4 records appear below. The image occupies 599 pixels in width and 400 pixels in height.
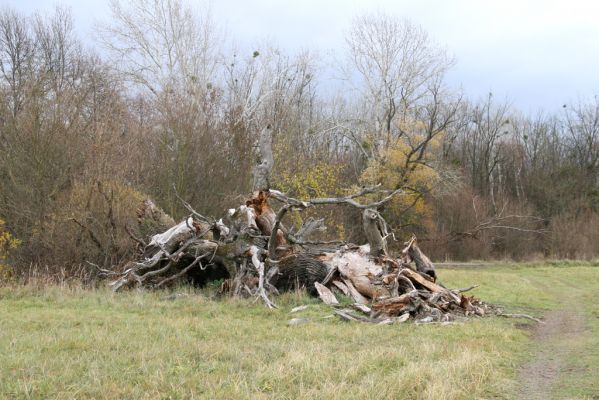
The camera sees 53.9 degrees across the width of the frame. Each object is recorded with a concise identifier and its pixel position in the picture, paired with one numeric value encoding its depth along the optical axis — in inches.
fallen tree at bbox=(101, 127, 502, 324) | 460.4
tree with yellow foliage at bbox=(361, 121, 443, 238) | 1337.4
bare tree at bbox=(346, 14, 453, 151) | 1480.1
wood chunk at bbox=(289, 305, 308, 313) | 418.2
